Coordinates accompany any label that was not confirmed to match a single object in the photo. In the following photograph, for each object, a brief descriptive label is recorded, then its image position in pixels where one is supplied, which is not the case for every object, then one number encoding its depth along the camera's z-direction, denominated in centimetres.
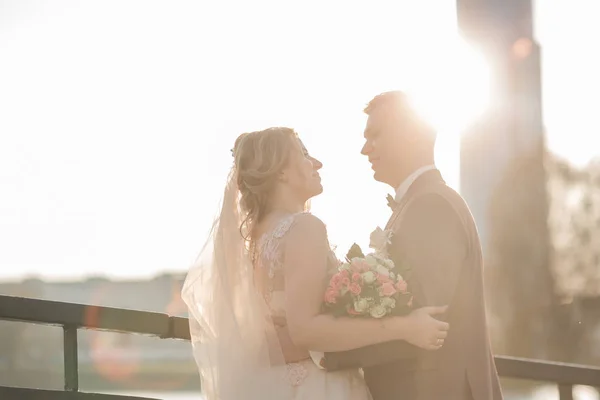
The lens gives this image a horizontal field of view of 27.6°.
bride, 519
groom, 525
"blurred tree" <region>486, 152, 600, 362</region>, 3906
